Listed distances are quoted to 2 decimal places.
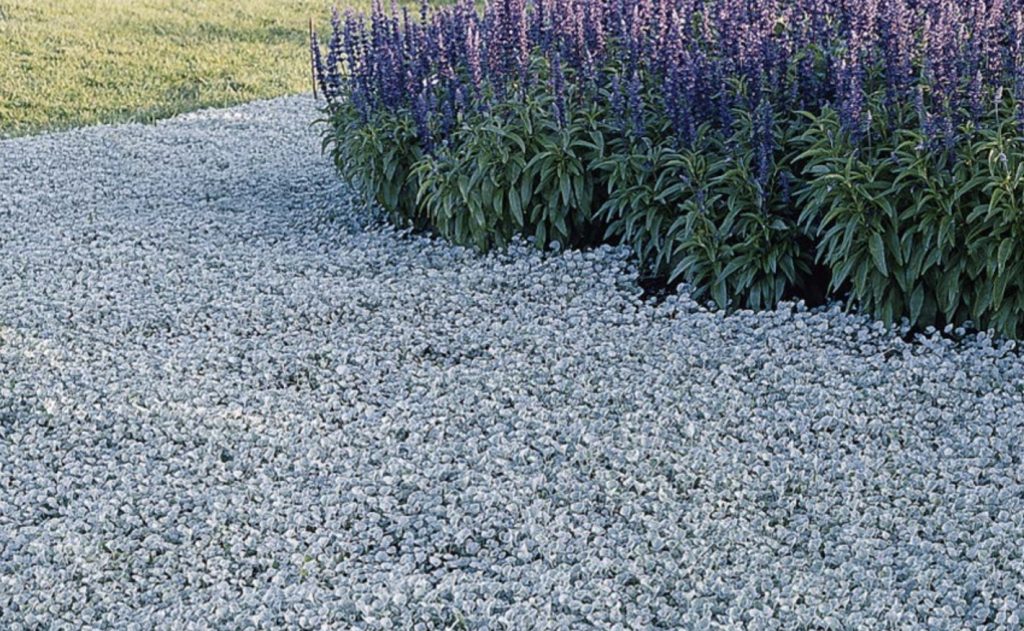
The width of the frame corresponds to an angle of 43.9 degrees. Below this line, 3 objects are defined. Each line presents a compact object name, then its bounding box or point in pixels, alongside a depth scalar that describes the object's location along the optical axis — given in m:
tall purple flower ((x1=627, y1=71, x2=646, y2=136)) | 5.67
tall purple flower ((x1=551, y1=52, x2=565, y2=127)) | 5.75
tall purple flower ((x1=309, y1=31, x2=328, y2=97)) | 7.09
